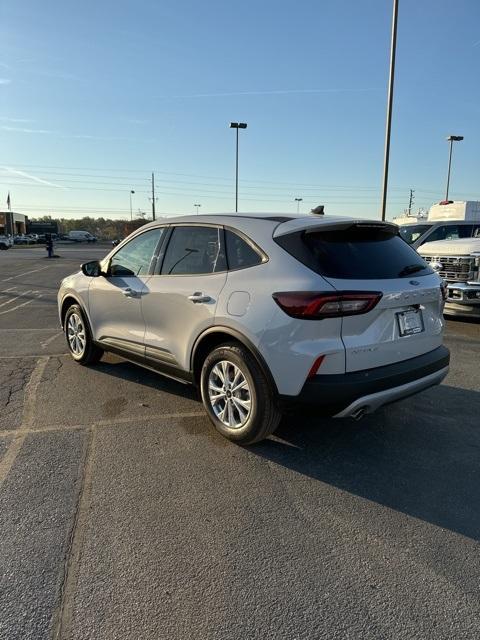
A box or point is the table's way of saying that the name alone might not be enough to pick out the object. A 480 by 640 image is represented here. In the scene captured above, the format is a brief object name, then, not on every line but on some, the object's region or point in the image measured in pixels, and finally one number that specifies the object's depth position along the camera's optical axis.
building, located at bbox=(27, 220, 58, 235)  108.25
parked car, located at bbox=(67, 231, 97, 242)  87.62
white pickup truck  8.30
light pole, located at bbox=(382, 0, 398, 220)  15.35
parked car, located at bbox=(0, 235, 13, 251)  55.28
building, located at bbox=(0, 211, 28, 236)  89.81
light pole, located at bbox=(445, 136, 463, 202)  29.25
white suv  3.14
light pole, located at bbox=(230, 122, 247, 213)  36.66
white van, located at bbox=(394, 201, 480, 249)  10.41
